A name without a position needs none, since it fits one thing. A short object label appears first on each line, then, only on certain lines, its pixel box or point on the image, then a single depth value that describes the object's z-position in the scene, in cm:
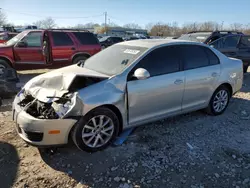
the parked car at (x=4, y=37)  1192
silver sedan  306
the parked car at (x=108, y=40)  2236
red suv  822
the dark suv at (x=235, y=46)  857
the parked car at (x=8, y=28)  2450
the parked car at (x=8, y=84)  528
